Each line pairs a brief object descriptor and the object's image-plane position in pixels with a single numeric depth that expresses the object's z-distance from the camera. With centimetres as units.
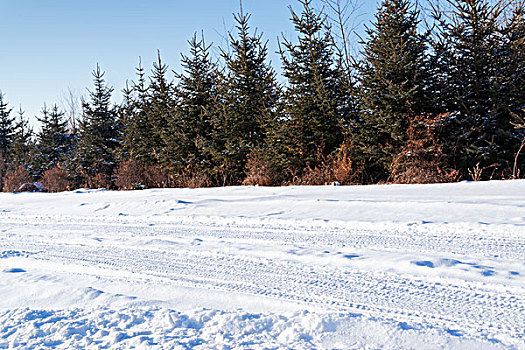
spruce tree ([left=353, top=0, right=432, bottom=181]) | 1126
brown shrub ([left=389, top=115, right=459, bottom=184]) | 1060
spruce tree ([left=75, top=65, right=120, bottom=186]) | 2236
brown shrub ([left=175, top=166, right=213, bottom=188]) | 1550
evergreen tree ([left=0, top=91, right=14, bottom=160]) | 3557
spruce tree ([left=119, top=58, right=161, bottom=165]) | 1948
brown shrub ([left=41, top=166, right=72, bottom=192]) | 2158
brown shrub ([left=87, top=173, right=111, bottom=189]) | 2130
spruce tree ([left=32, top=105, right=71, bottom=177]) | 2630
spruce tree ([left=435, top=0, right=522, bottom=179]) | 1080
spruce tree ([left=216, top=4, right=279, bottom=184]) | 1488
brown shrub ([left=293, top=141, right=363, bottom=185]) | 1189
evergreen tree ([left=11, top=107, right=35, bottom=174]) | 2776
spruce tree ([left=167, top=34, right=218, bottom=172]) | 1666
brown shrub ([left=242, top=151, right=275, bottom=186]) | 1334
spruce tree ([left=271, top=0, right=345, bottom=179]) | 1294
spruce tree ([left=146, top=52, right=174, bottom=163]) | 1800
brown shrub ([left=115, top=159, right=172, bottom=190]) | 1758
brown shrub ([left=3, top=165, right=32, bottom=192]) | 2342
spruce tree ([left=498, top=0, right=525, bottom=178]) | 1059
